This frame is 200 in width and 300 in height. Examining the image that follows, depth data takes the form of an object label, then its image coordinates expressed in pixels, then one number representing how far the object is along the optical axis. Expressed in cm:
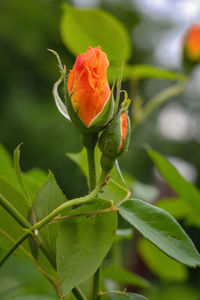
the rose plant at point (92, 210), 41
